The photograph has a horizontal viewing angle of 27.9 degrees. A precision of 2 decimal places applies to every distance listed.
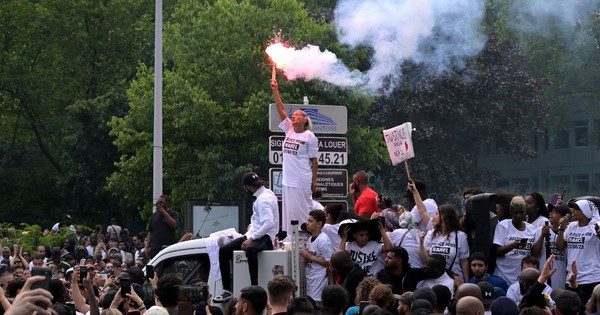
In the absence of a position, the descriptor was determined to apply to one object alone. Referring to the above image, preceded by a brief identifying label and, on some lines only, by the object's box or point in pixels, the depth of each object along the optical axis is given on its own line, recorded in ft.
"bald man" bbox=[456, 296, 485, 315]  29.66
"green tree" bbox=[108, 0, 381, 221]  107.55
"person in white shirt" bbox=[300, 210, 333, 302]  40.06
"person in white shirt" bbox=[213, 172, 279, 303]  40.09
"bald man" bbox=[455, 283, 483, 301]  33.30
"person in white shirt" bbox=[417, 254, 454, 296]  38.91
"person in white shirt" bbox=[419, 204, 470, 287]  40.65
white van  39.75
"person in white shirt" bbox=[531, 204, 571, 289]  41.55
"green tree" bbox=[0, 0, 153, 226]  154.71
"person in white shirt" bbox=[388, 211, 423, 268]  40.63
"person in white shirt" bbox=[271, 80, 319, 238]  44.42
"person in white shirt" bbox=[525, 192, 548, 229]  43.15
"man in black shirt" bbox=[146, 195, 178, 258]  54.80
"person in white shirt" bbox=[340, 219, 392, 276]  40.55
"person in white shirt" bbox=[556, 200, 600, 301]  40.75
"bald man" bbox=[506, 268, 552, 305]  37.58
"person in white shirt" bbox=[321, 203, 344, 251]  41.83
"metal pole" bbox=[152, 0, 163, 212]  85.87
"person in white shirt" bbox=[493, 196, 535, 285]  41.11
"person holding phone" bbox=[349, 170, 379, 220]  46.57
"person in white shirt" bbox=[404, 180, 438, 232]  44.74
